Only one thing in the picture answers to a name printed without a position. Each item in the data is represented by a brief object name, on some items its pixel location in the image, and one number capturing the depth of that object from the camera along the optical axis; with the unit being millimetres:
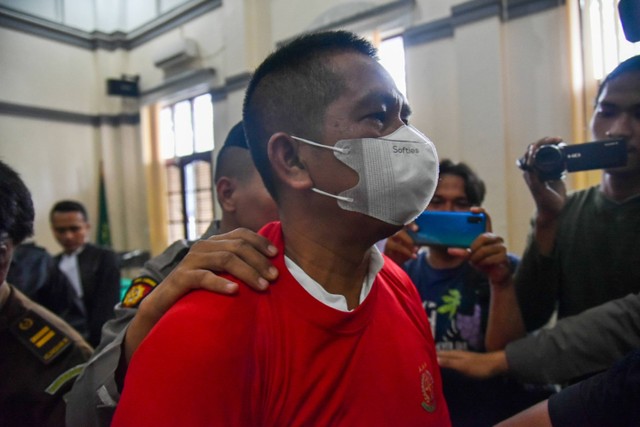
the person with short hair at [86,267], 2881
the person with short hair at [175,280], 738
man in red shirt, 671
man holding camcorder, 1259
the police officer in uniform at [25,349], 1104
